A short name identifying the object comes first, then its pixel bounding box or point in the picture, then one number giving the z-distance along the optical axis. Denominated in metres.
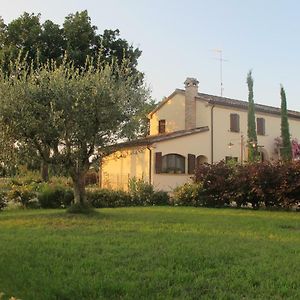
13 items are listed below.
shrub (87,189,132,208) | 15.18
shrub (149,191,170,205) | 16.15
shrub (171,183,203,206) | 15.44
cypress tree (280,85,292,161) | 24.96
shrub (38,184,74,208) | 14.75
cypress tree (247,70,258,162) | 23.33
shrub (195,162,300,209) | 13.45
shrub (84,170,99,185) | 24.57
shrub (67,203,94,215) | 10.86
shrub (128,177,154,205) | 16.04
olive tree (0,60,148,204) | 9.98
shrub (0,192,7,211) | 13.68
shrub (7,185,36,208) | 14.77
